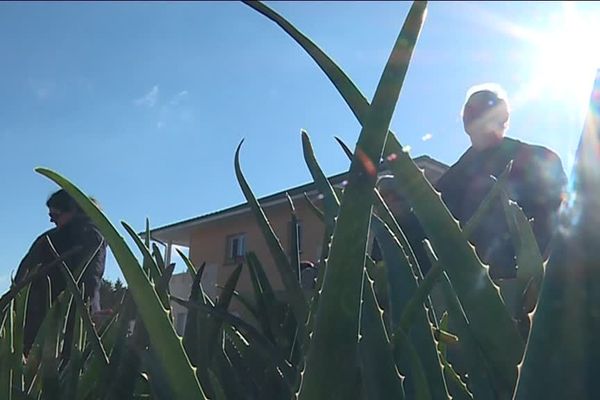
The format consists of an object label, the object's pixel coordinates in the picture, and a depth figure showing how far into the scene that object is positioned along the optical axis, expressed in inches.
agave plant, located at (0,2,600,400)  10.3
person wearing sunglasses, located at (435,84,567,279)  59.1
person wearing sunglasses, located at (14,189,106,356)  52.5
